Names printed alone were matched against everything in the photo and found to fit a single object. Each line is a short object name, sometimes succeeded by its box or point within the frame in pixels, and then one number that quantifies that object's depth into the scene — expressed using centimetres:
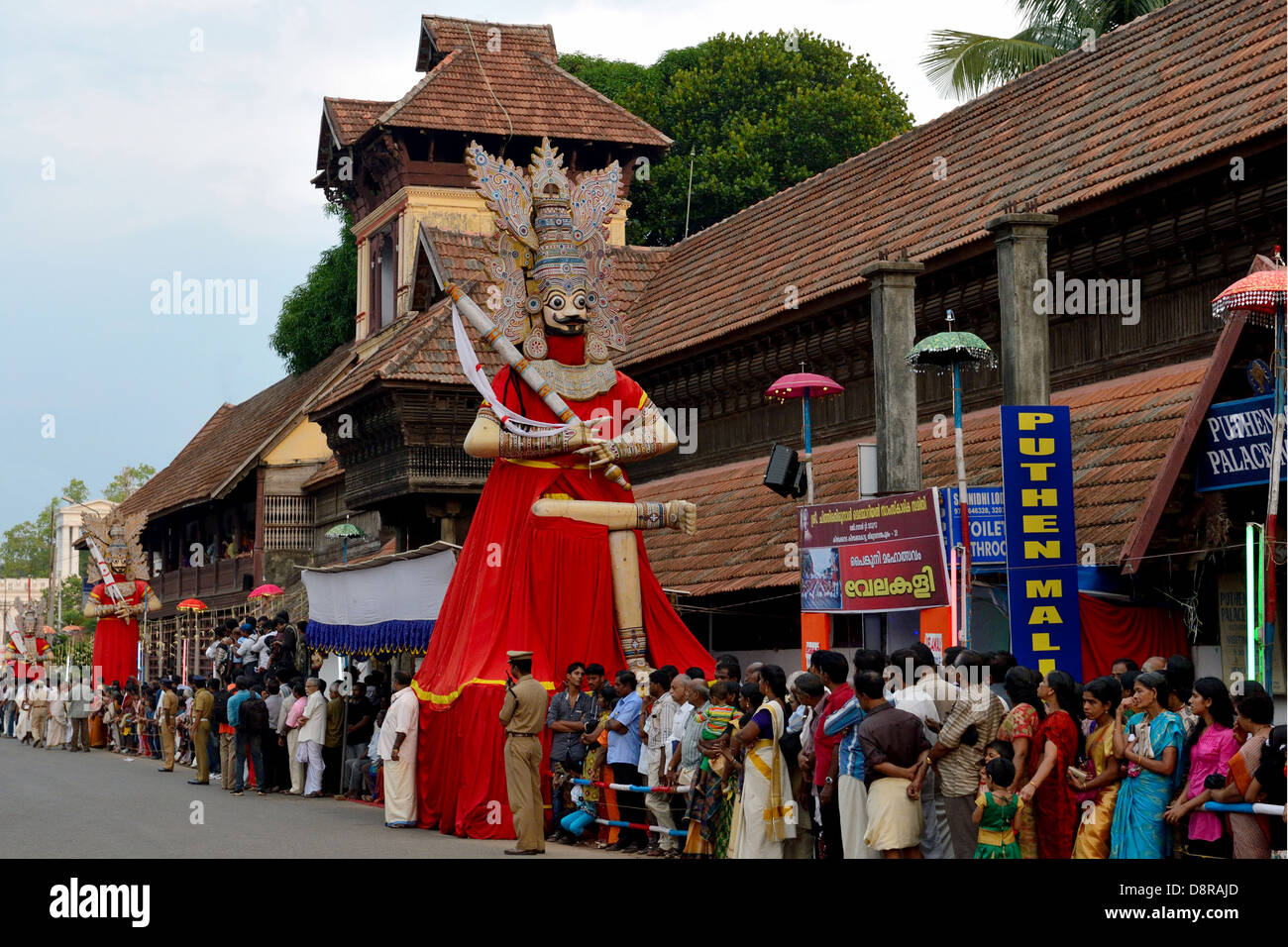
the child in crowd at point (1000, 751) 996
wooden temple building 1352
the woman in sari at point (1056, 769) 988
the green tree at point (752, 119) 4281
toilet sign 1302
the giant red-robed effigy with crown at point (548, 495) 1581
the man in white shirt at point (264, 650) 2484
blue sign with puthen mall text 1192
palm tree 2942
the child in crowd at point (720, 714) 1187
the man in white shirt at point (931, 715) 1037
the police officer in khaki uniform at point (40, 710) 3688
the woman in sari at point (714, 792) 1184
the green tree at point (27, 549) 12044
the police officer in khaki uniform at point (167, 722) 2597
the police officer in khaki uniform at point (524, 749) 1336
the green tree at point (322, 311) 4509
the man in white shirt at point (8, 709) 4325
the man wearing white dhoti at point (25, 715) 3891
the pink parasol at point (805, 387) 1596
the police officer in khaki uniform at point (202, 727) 2206
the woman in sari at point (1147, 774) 923
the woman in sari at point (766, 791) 1138
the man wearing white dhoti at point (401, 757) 1634
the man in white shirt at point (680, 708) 1281
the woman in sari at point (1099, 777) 970
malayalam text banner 1296
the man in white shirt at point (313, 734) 2016
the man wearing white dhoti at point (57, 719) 3531
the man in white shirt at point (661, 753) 1310
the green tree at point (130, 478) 8981
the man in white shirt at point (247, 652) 2539
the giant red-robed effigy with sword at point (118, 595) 3531
